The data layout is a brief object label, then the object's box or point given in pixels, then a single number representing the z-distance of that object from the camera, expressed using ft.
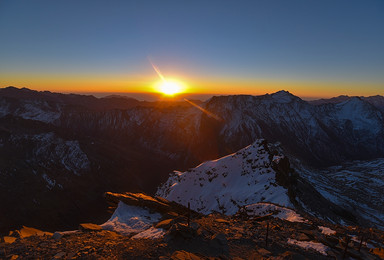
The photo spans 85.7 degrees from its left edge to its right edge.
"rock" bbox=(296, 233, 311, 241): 41.75
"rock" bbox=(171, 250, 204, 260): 29.94
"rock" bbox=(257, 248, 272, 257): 34.77
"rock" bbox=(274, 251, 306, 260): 31.76
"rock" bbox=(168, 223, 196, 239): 37.99
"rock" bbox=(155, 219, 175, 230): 45.73
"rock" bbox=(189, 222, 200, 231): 40.80
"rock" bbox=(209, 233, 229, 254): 36.37
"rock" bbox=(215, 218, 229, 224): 51.59
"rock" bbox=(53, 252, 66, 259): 31.54
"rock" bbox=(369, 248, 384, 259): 36.67
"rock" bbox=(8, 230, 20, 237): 45.16
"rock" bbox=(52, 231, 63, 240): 41.90
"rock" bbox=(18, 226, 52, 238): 45.43
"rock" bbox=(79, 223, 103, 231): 46.83
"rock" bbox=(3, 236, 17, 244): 39.42
